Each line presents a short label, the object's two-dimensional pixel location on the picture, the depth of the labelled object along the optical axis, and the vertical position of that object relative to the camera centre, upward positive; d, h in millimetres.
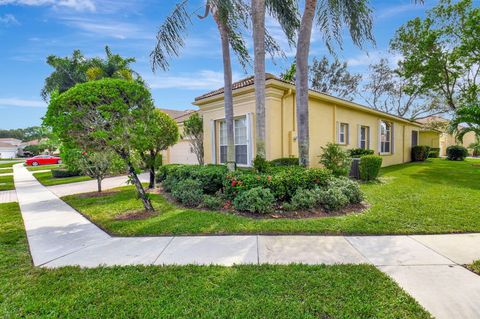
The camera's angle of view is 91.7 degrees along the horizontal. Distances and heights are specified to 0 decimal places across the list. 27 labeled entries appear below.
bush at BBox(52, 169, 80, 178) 15323 -1308
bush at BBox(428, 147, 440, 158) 25114 -667
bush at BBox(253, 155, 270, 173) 6837 -430
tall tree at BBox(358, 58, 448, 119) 27434 +6425
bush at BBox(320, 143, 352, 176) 8914 -422
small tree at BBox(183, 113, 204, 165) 12062 +999
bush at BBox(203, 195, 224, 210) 6223 -1405
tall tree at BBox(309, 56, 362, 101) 28156 +8633
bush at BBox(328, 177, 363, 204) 6246 -1120
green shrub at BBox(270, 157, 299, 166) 8652 -469
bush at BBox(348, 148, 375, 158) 12000 -222
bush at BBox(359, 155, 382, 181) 9957 -808
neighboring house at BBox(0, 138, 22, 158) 55566 +1243
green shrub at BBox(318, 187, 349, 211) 5742 -1271
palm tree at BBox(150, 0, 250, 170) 6844 +3699
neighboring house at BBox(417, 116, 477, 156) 30000 +900
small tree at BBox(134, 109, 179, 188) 9570 +437
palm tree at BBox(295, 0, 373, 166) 7316 +3957
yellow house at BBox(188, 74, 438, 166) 8969 +1221
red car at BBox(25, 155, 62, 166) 27609 -848
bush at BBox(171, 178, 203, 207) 6630 -1226
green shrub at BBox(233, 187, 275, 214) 5516 -1235
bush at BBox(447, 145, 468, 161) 21281 -650
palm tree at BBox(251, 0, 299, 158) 6727 +2464
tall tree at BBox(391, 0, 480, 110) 14648 +6613
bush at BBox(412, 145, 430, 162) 19234 -527
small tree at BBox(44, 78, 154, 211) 5250 +879
